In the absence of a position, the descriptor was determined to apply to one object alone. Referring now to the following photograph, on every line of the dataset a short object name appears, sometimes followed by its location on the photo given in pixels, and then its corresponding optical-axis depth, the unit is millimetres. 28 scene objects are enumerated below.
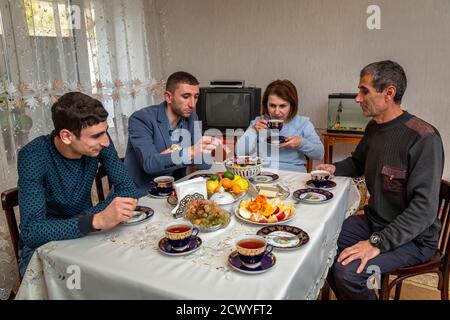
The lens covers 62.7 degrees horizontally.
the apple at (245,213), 1365
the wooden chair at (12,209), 1450
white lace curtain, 2373
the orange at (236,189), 1571
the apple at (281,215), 1329
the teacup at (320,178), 1715
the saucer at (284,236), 1149
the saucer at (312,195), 1522
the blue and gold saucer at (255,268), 1006
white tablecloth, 961
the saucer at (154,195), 1619
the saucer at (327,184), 1709
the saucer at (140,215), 1345
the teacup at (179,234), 1112
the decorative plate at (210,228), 1265
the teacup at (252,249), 1012
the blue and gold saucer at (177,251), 1109
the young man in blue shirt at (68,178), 1217
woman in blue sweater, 2274
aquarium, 3332
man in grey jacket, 1962
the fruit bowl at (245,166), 1758
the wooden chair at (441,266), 1503
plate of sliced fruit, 1326
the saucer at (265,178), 1839
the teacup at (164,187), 1638
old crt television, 3672
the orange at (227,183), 1585
